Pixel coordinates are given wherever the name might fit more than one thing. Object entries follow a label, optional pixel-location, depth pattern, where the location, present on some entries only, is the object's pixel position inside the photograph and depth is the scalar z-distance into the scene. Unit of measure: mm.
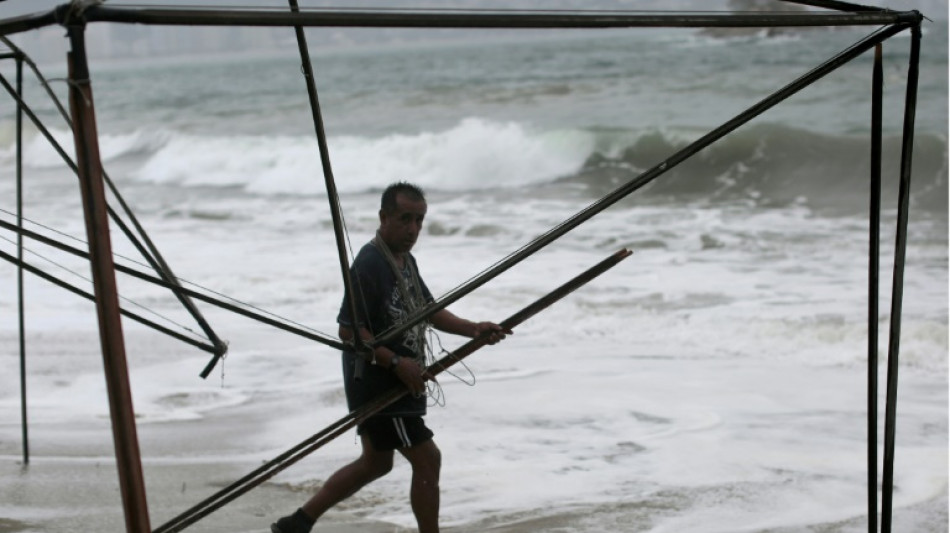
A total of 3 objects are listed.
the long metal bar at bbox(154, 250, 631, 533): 6200
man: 7207
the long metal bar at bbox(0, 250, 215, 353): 6695
